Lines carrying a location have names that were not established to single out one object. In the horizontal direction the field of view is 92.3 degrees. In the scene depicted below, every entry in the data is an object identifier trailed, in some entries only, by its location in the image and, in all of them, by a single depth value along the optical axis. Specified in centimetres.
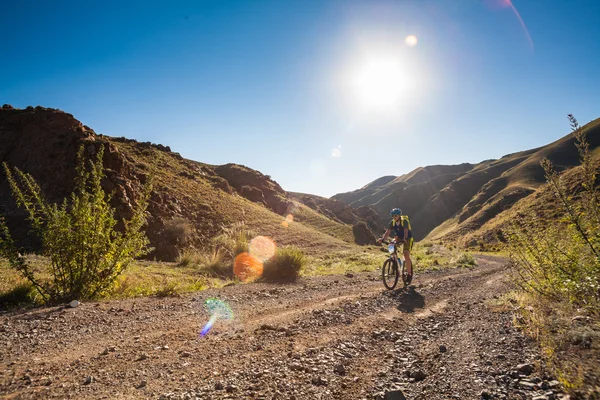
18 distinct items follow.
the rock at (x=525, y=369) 282
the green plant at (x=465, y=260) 1812
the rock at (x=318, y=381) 301
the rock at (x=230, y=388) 282
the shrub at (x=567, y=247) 372
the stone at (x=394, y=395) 267
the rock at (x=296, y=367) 332
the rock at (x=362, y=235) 4950
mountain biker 958
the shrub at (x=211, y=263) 1216
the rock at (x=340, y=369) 327
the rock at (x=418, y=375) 310
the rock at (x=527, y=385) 254
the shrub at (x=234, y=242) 1295
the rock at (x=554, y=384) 248
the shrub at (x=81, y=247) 573
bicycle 932
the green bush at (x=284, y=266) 1063
